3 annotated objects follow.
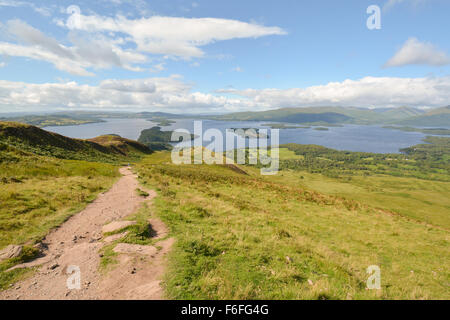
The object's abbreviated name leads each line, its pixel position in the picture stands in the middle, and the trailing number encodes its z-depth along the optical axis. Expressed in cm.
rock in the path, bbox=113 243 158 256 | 784
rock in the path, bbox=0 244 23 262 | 710
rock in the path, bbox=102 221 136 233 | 994
